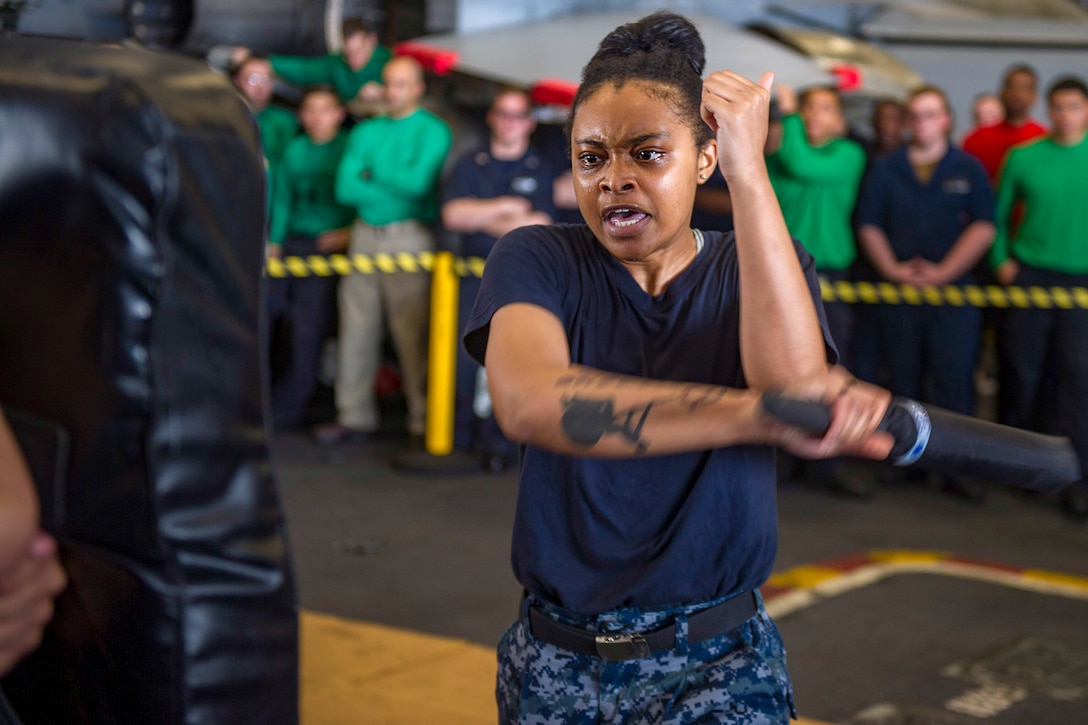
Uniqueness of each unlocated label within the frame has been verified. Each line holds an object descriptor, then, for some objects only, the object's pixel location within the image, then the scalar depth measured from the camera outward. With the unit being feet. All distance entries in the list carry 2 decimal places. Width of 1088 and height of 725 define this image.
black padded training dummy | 4.56
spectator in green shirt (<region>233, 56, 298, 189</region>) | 23.65
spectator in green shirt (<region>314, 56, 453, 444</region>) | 22.30
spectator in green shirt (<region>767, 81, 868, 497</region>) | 20.98
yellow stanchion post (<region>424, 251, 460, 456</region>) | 21.52
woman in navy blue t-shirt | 5.57
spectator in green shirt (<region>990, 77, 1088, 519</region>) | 20.13
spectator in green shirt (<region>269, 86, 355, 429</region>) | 23.79
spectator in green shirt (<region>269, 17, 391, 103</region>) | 25.75
